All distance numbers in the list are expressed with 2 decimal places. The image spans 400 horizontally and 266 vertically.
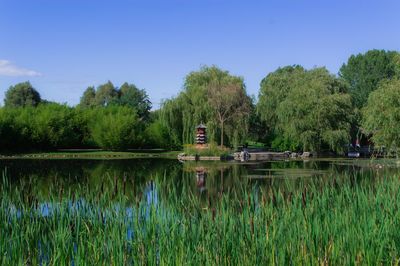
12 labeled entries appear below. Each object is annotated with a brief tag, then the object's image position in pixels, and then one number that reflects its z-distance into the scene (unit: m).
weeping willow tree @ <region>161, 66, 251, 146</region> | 37.22
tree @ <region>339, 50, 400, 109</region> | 57.72
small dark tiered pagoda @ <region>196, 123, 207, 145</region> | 36.00
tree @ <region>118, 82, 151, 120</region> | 60.94
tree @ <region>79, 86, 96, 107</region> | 68.56
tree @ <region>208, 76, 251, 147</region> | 37.16
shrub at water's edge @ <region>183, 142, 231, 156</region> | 35.03
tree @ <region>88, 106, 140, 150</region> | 42.47
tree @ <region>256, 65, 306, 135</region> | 41.56
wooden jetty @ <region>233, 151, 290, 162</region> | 34.96
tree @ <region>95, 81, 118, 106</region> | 66.50
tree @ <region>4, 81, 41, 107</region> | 59.97
